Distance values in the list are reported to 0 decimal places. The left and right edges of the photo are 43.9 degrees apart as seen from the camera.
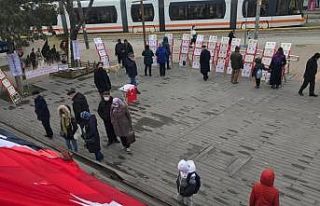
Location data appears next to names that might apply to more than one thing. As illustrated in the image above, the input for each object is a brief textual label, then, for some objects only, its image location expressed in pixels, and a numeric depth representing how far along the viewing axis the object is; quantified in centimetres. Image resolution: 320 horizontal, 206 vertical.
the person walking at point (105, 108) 919
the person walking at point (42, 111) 965
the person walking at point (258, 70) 1378
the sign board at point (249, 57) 1542
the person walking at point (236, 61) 1444
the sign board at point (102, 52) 1800
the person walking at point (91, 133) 820
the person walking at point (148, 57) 1601
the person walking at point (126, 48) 1791
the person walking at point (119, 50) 1817
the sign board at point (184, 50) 1789
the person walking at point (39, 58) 1844
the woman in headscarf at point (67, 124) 874
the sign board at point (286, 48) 1492
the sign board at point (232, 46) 1605
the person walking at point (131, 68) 1403
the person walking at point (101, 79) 1261
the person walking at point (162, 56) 1599
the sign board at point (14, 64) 1415
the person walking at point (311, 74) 1259
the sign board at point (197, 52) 1741
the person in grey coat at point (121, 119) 871
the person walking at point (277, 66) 1348
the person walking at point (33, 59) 1936
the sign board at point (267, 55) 1484
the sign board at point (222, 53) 1611
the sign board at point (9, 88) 1365
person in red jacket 535
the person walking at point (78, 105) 927
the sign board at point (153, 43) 1867
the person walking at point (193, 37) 1995
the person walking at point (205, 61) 1496
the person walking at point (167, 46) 1653
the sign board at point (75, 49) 1719
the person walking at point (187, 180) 625
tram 2903
